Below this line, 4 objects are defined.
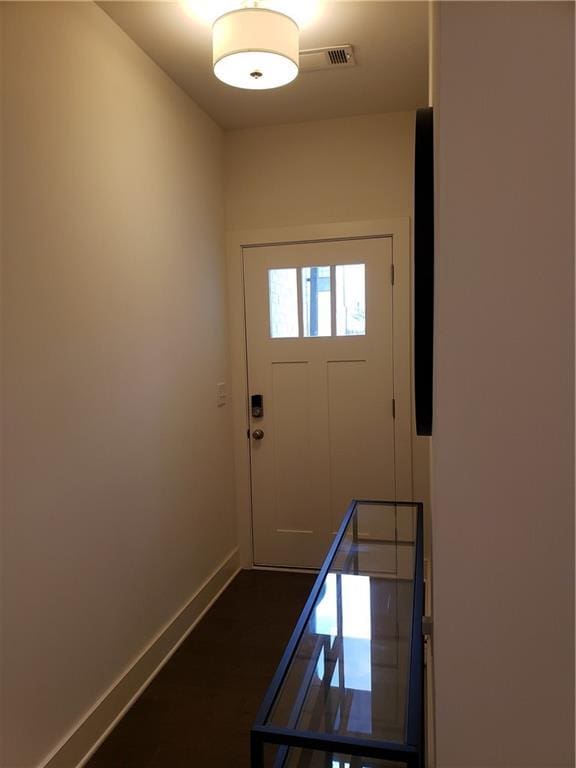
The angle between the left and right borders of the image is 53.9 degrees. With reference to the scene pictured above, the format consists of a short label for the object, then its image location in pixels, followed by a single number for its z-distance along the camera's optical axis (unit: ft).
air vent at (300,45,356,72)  8.22
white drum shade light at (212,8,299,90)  6.63
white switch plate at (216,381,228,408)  11.10
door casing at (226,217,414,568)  10.93
